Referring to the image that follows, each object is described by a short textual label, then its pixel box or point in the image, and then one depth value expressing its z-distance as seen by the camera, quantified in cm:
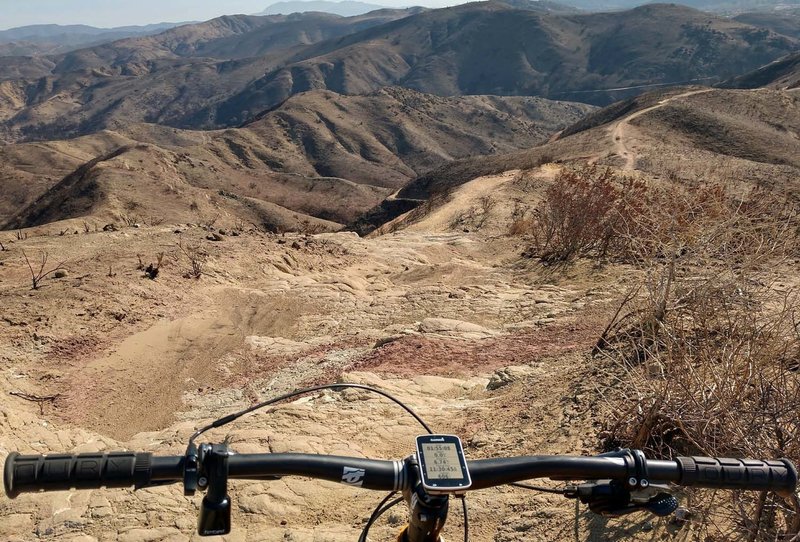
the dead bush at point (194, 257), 890
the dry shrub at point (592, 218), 892
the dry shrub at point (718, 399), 258
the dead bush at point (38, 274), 781
